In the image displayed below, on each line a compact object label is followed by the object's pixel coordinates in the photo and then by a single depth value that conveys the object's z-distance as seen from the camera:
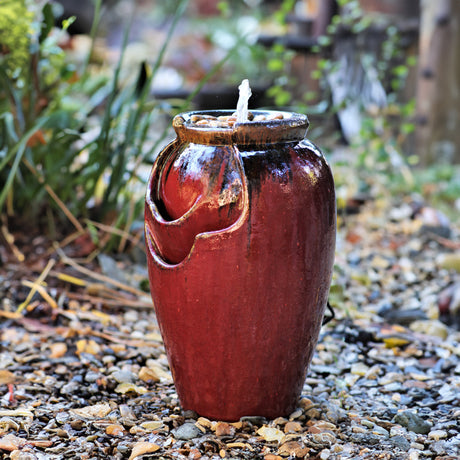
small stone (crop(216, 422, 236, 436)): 2.24
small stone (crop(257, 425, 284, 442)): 2.22
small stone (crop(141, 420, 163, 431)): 2.25
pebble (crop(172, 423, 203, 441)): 2.23
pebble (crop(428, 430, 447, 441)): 2.25
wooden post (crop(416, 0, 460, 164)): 4.45
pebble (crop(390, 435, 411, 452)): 2.21
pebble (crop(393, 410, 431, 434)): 2.27
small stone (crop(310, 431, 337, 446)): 2.22
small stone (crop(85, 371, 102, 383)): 2.43
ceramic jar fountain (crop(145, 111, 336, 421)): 2.16
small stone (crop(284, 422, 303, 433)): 2.25
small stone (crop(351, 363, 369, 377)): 2.49
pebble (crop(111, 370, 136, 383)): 2.42
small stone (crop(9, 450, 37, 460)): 2.16
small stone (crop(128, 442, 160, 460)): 2.18
